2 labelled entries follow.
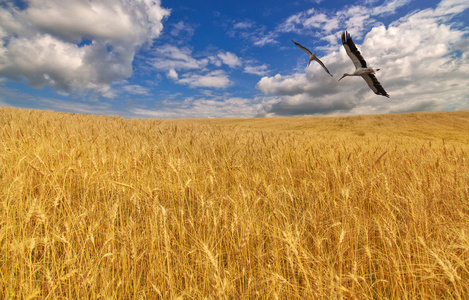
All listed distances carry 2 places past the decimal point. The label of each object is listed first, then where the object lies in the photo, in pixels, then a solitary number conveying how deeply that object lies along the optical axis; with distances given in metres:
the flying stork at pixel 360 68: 6.04
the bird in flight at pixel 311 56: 6.02
